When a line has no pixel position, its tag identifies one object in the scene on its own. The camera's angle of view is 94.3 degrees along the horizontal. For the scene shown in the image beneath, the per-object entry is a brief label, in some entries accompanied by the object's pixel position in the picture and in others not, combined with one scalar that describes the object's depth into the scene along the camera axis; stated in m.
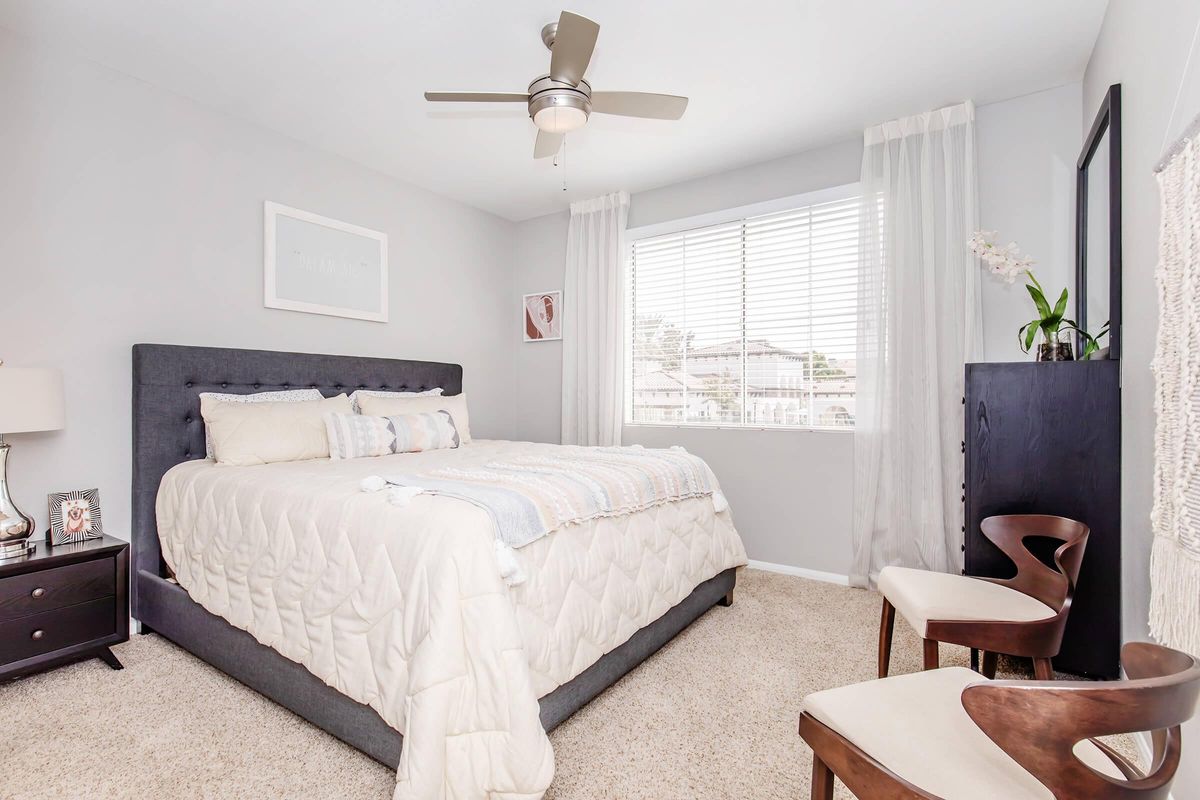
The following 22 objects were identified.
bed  1.53
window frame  3.40
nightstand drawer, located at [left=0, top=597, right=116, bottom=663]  2.04
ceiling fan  2.01
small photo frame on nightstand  2.35
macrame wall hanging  1.06
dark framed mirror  2.01
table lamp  2.03
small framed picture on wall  4.58
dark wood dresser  2.01
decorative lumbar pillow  2.82
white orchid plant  2.27
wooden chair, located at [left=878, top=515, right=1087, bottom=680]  1.64
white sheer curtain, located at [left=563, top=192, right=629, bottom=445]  4.15
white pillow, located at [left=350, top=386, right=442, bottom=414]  3.28
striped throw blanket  1.68
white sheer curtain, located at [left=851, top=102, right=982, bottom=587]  2.93
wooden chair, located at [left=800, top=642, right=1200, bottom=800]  0.71
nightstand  2.04
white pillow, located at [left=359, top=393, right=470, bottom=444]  3.19
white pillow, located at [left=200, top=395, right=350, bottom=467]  2.54
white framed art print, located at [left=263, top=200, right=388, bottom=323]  3.19
